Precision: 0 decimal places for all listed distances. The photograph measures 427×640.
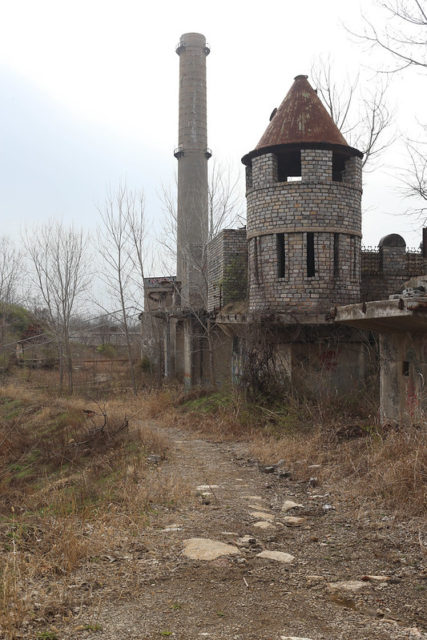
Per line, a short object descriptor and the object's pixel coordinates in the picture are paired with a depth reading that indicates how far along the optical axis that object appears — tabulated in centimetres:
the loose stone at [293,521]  584
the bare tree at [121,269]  2009
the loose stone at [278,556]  478
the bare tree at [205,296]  1689
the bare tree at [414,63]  985
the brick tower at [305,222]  1243
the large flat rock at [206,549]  484
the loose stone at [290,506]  642
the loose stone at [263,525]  570
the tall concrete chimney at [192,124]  3042
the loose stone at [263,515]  600
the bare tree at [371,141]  2306
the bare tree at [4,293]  2855
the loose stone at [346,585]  414
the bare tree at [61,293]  2302
